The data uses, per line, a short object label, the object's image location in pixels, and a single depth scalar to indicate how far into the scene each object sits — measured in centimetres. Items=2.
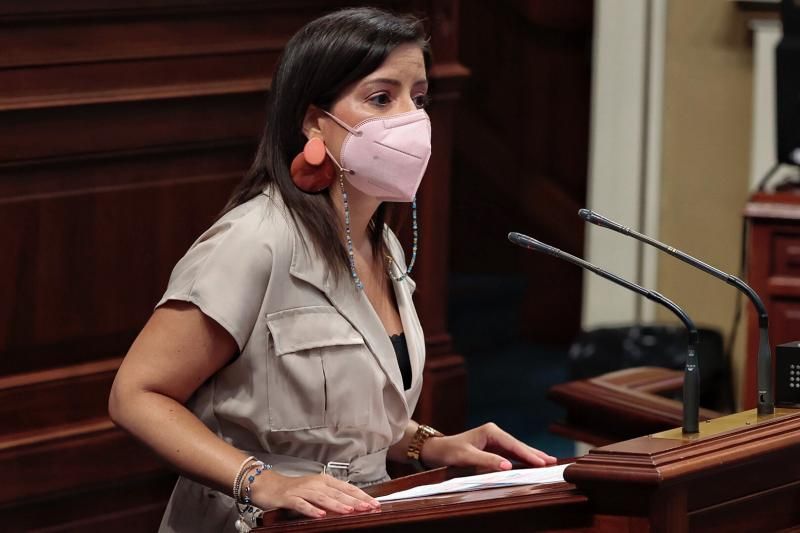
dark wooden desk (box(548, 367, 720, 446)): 1235
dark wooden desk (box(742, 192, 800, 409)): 1320
